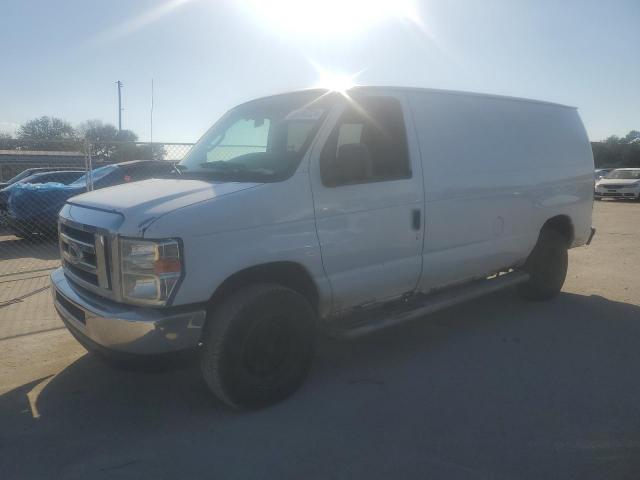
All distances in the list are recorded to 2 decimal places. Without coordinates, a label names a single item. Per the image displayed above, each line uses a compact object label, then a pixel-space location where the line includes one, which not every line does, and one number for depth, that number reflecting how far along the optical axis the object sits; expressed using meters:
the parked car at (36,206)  9.93
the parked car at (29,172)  15.04
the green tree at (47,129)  55.69
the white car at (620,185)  21.91
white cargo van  2.98
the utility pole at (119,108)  43.00
